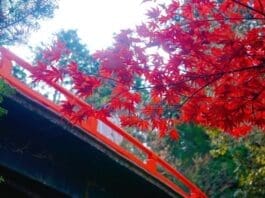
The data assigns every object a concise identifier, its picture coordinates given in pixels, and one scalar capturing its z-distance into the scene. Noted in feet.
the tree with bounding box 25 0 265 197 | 16.65
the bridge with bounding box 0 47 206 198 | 20.52
